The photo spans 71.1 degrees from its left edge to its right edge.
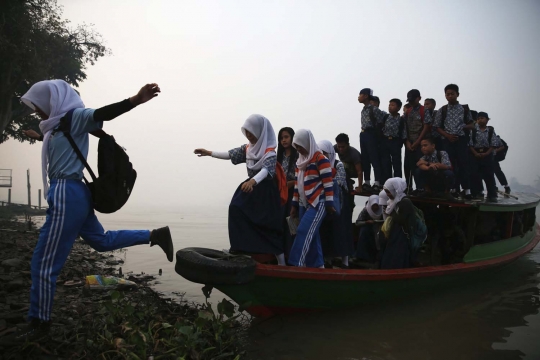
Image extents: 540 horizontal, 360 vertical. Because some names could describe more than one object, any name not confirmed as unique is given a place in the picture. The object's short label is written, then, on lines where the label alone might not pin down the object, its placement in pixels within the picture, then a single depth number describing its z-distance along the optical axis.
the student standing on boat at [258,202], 3.81
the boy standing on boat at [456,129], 6.57
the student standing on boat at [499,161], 8.30
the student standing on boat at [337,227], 4.80
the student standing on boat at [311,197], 4.17
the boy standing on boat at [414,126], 6.92
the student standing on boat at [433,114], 6.86
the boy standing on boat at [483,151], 7.66
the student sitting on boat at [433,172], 5.96
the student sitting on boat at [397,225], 4.77
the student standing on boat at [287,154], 5.32
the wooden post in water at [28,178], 29.14
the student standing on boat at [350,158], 6.25
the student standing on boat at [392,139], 6.79
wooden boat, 3.56
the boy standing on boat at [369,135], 6.79
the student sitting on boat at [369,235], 5.73
